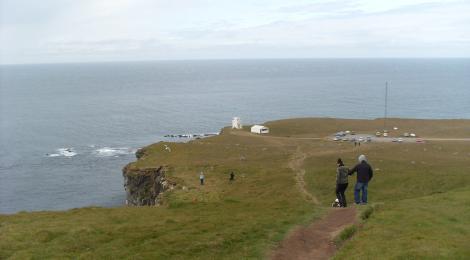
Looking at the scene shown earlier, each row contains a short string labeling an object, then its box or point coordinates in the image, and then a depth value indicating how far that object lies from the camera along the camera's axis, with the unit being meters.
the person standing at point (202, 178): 49.43
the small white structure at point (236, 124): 105.89
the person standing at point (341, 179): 25.19
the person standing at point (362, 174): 24.72
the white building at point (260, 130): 96.62
